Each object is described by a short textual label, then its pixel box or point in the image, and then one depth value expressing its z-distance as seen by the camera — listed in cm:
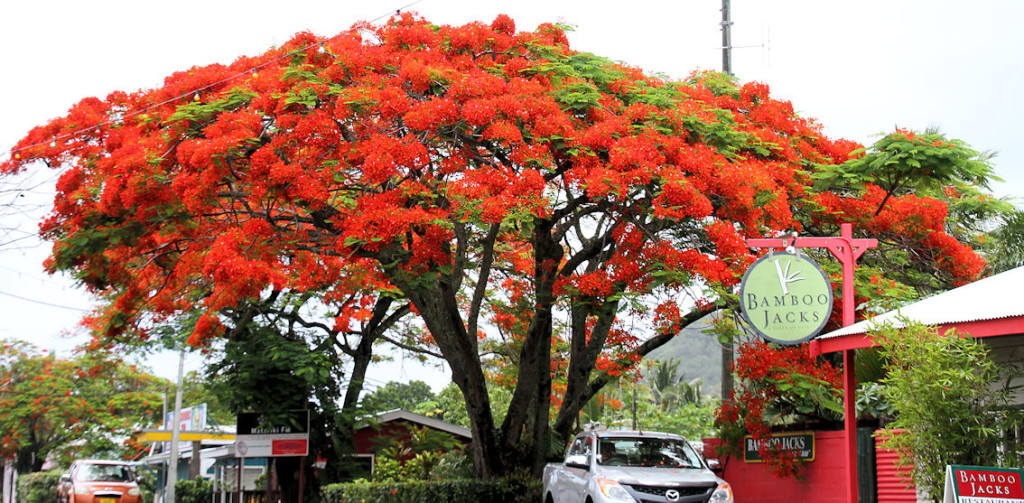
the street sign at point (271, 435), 1927
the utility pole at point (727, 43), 2138
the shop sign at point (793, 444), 1345
